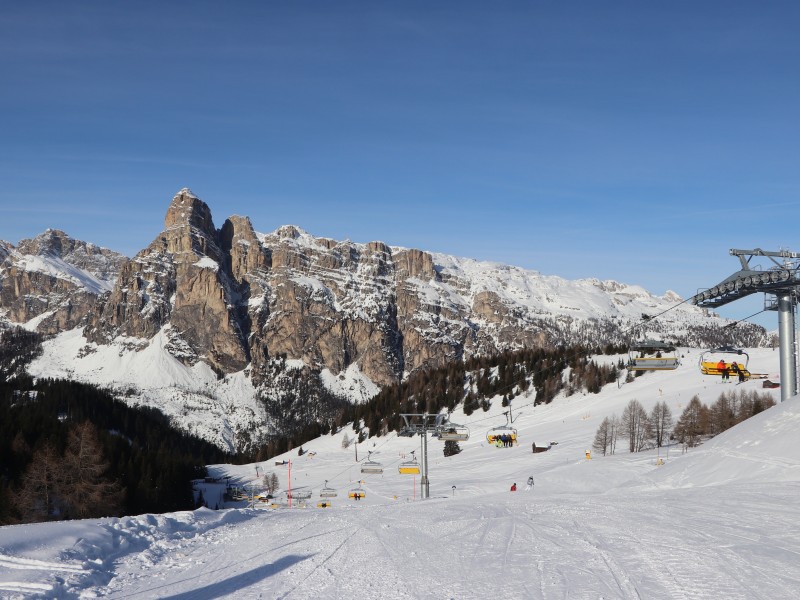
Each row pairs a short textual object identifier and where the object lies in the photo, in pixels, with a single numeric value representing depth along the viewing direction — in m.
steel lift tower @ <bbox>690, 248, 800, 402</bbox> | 38.38
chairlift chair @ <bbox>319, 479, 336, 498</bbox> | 83.20
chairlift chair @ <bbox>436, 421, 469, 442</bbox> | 79.68
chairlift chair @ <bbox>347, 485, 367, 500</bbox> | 79.31
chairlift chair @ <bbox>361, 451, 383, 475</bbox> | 101.75
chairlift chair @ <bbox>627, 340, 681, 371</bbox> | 56.34
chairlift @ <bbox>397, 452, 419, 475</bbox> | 87.01
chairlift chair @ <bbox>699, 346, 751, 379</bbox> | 48.00
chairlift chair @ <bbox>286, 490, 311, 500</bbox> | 87.44
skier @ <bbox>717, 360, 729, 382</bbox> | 47.75
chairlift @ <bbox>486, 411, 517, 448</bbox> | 100.50
